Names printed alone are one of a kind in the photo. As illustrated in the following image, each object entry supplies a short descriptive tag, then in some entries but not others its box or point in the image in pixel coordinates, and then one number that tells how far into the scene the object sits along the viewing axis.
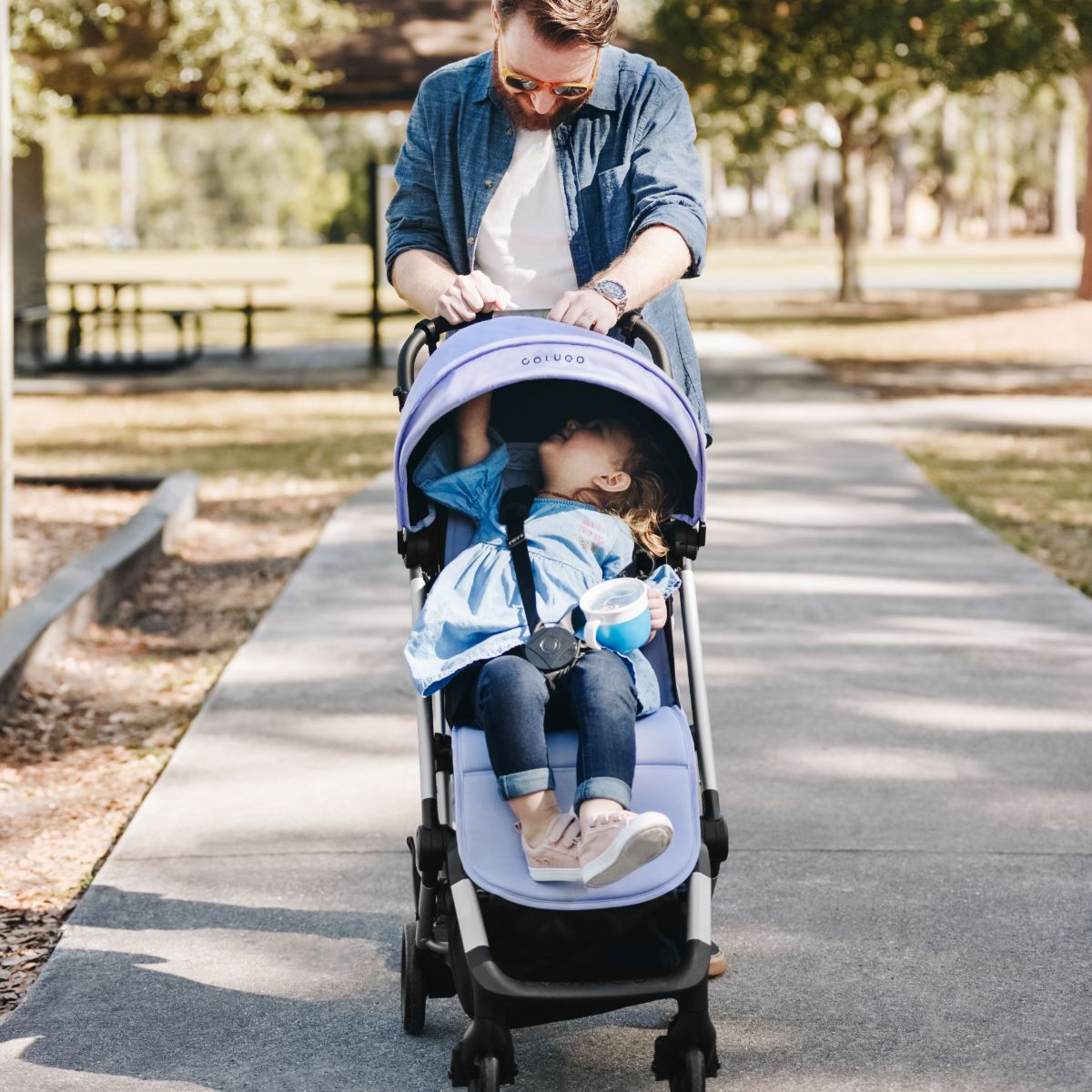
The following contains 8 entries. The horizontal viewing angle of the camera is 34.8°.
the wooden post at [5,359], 7.39
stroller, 3.23
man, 3.79
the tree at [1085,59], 19.91
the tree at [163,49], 16.30
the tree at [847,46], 22.03
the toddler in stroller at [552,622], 3.23
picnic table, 19.09
